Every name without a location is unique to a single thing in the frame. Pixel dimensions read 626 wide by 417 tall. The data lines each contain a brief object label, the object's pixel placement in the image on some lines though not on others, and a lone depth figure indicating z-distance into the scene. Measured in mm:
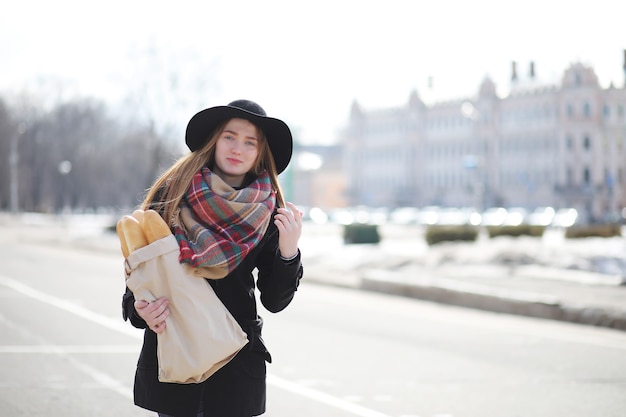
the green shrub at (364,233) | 40938
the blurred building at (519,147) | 108562
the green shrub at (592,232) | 34719
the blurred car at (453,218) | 68969
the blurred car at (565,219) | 64200
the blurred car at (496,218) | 70069
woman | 3539
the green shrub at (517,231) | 40031
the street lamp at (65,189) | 119488
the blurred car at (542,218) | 65812
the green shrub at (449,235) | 37156
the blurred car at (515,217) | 68188
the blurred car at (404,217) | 82000
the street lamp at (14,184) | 83312
